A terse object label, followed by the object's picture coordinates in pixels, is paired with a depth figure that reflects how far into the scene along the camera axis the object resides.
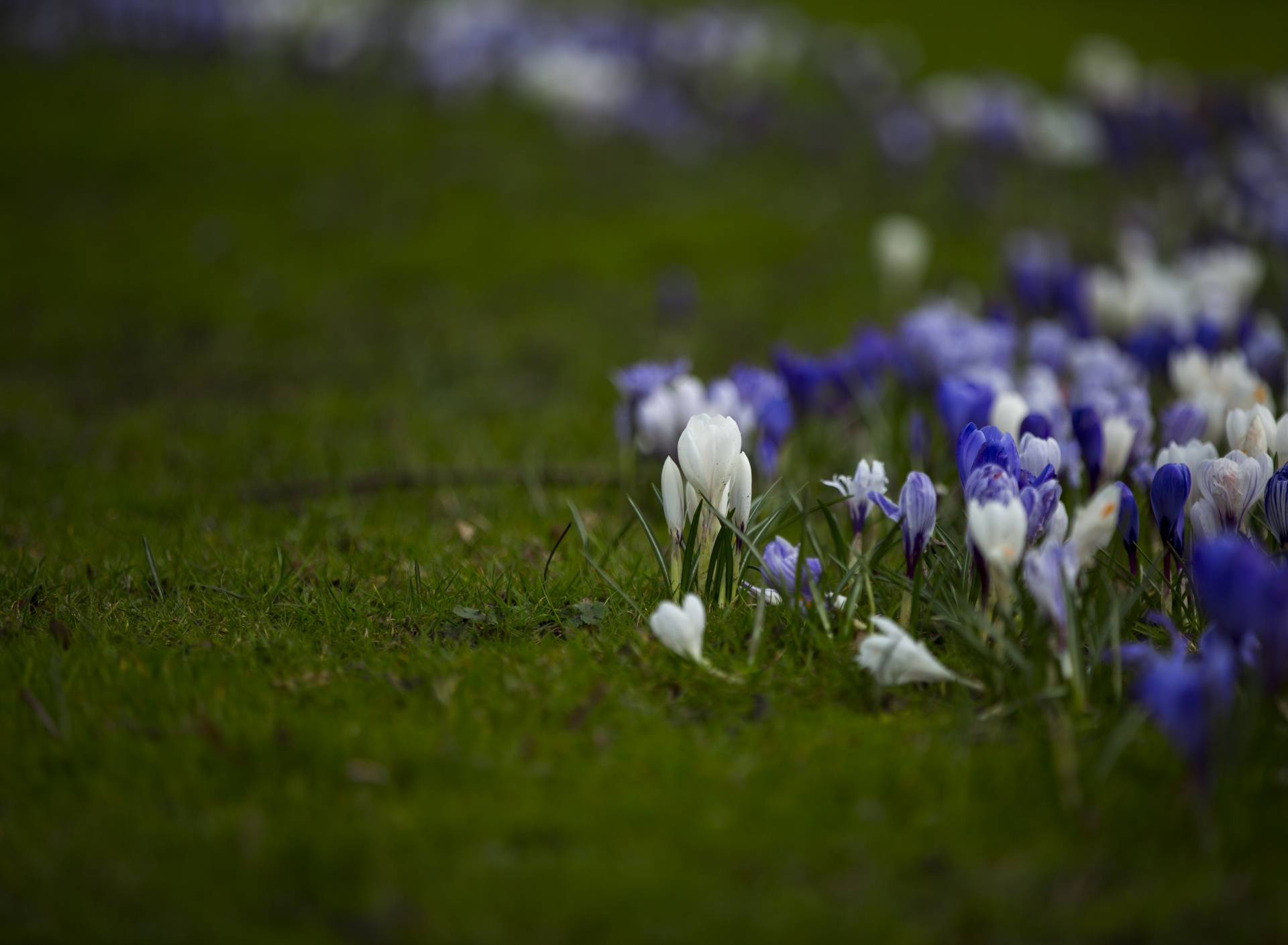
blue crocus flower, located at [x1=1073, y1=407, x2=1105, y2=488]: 3.16
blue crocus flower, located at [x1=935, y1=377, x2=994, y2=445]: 3.36
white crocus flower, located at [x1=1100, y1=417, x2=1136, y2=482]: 3.20
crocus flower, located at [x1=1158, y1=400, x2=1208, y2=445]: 3.27
